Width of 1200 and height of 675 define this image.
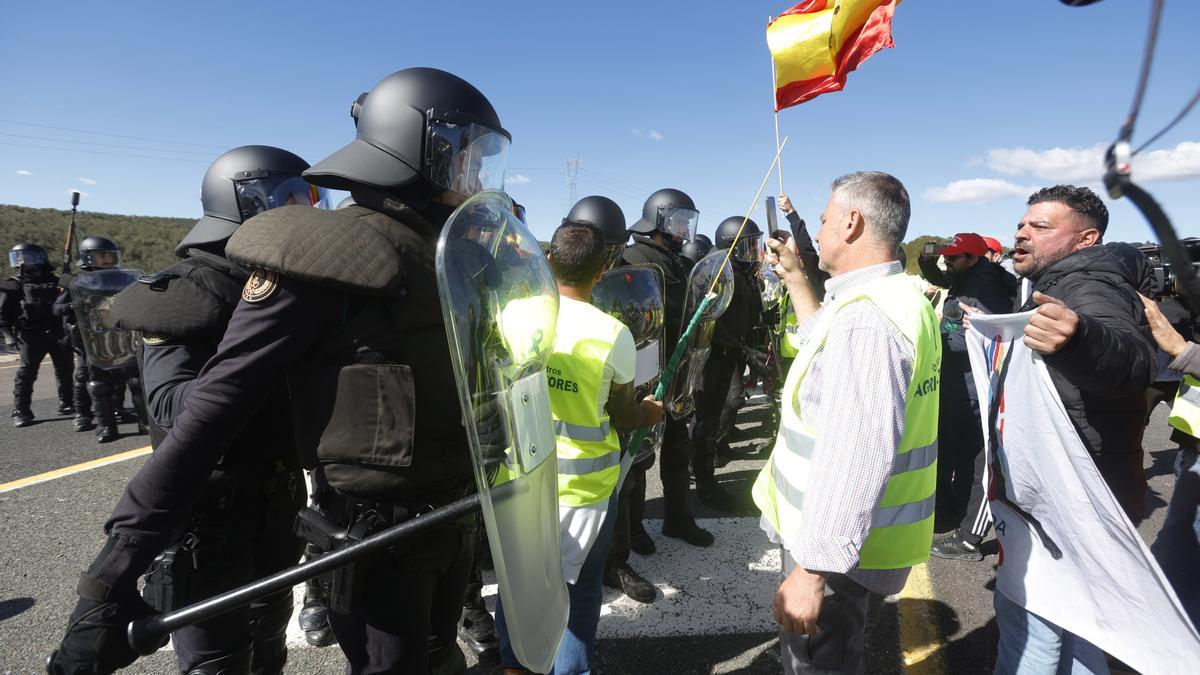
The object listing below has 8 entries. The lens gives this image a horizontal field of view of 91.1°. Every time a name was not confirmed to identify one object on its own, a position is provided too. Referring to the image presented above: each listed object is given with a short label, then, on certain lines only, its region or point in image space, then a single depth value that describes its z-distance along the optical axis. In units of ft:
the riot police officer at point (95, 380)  20.48
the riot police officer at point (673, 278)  12.71
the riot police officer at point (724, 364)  15.14
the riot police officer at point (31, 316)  23.43
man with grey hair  4.85
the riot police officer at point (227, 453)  5.46
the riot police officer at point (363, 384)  4.24
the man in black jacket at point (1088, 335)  5.95
